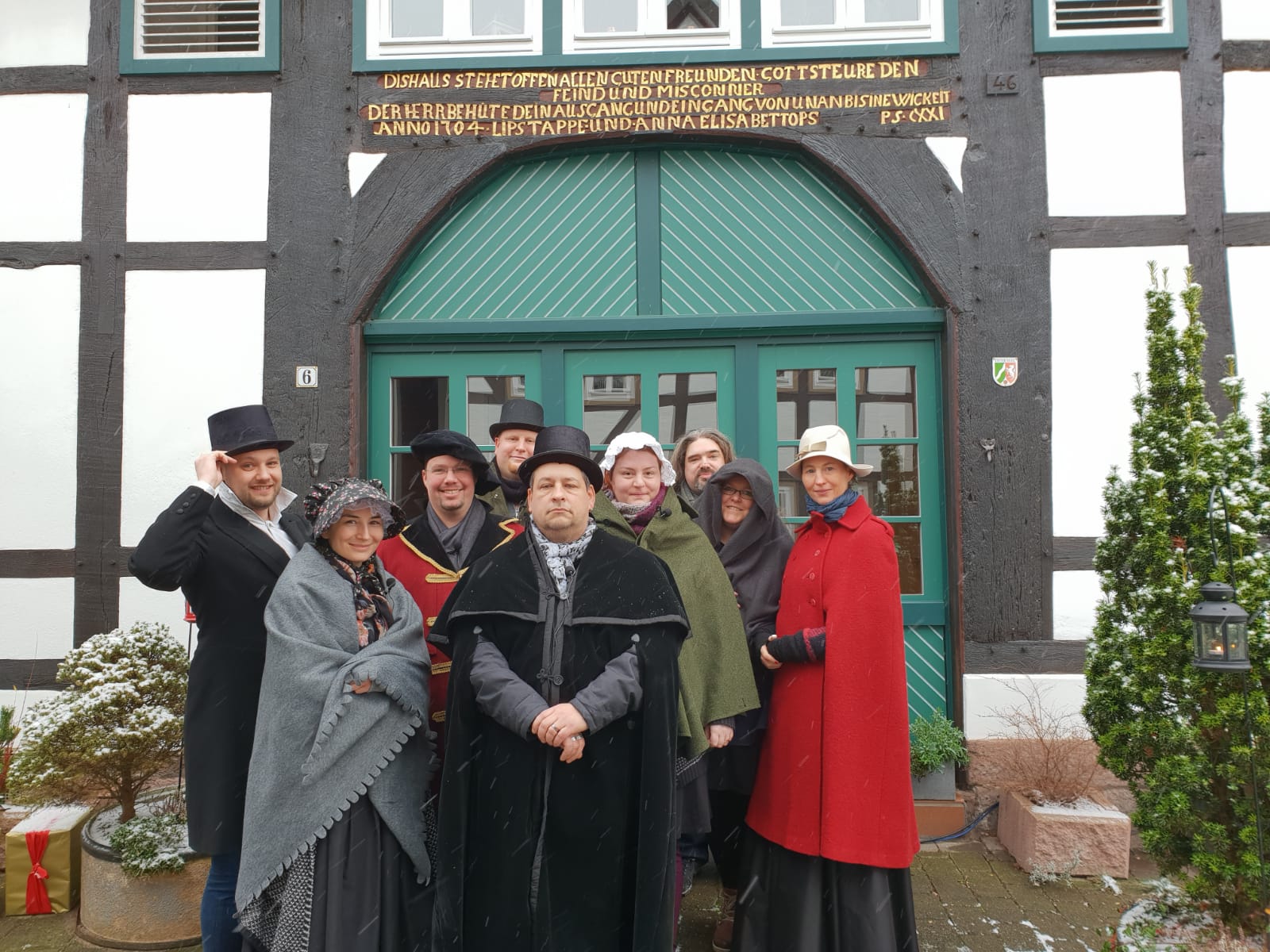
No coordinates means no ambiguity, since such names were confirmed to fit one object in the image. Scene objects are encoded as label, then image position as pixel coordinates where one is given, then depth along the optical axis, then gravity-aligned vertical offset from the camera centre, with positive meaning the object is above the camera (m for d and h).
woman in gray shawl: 2.47 -0.76
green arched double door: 5.07 +1.10
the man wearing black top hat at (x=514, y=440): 3.57 +0.29
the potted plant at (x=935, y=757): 4.52 -1.31
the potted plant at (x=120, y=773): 3.48 -1.08
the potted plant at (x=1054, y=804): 4.07 -1.46
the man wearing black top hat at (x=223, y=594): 2.62 -0.26
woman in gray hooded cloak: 3.12 -0.29
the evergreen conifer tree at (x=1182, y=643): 2.76 -0.46
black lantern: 2.61 -0.38
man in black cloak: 2.39 -0.71
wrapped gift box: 3.77 -1.58
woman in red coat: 2.77 -0.82
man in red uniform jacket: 3.03 -0.08
